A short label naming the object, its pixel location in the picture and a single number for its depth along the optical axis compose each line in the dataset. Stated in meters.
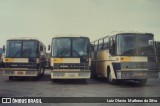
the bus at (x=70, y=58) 14.02
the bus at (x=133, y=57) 13.06
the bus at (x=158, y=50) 13.55
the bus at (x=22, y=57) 15.34
